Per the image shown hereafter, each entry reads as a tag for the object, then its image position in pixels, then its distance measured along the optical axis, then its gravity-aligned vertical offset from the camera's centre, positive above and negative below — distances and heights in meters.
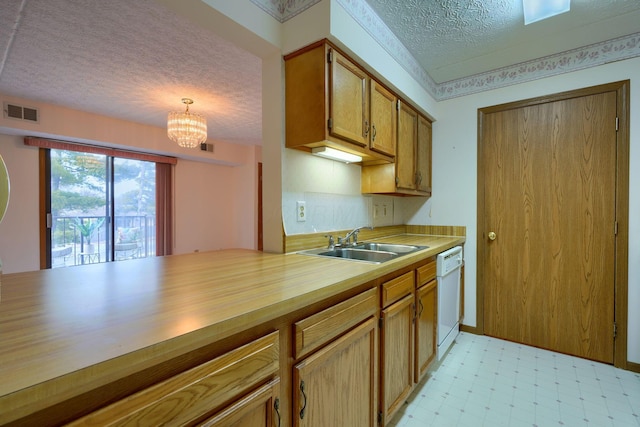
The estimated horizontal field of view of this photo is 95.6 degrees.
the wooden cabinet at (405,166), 2.20 +0.35
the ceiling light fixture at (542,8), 1.68 +1.20
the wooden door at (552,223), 2.09 -0.11
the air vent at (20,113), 2.94 +1.02
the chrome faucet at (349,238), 1.93 -0.19
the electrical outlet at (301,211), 1.71 -0.01
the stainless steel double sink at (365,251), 1.74 -0.27
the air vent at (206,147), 4.73 +1.05
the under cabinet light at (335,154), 1.69 +0.35
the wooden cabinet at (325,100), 1.48 +0.60
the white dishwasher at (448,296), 1.94 -0.63
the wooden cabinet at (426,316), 1.67 -0.65
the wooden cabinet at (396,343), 1.33 -0.66
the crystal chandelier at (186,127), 3.03 +0.89
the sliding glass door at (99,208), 3.70 +0.04
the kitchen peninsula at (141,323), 0.45 -0.24
